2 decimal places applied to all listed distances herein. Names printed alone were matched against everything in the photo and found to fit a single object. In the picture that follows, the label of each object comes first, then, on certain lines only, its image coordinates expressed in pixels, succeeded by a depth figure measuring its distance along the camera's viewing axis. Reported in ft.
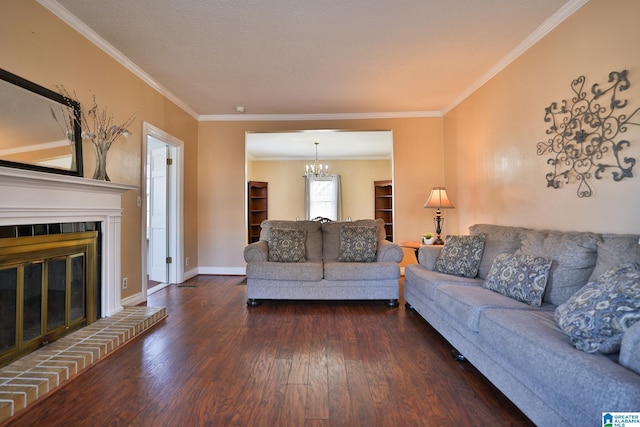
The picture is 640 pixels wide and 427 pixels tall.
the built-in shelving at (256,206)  24.11
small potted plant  12.83
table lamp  12.88
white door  14.44
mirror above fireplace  6.52
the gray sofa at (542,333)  3.65
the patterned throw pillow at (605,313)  4.13
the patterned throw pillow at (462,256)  8.98
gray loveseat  11.02
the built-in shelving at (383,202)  25.44
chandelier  24.32
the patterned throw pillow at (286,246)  11.74
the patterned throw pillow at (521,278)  6.50
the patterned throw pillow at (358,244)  11.80
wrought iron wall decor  6.54
